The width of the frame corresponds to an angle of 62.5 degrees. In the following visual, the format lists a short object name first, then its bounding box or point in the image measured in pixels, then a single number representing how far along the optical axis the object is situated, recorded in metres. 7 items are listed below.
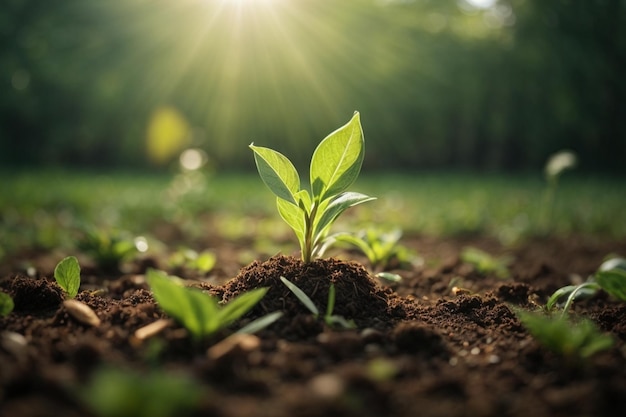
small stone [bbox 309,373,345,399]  0.16
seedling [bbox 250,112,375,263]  0.25
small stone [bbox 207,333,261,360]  0.18
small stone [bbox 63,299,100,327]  0.22
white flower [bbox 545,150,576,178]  0.52
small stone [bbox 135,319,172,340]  0.20
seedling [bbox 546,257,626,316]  0.24
